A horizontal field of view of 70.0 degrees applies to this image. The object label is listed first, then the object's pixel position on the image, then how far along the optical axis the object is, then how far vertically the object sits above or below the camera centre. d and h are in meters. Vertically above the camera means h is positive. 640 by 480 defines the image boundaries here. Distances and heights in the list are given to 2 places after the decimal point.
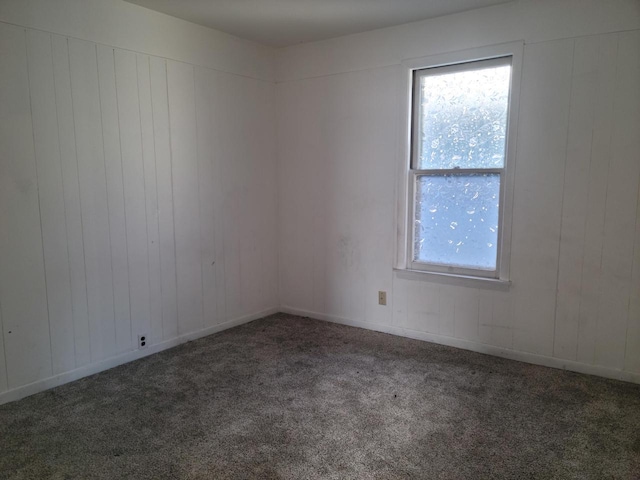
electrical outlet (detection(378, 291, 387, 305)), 3.88 -0.93
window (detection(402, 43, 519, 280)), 3.26 +0.15
